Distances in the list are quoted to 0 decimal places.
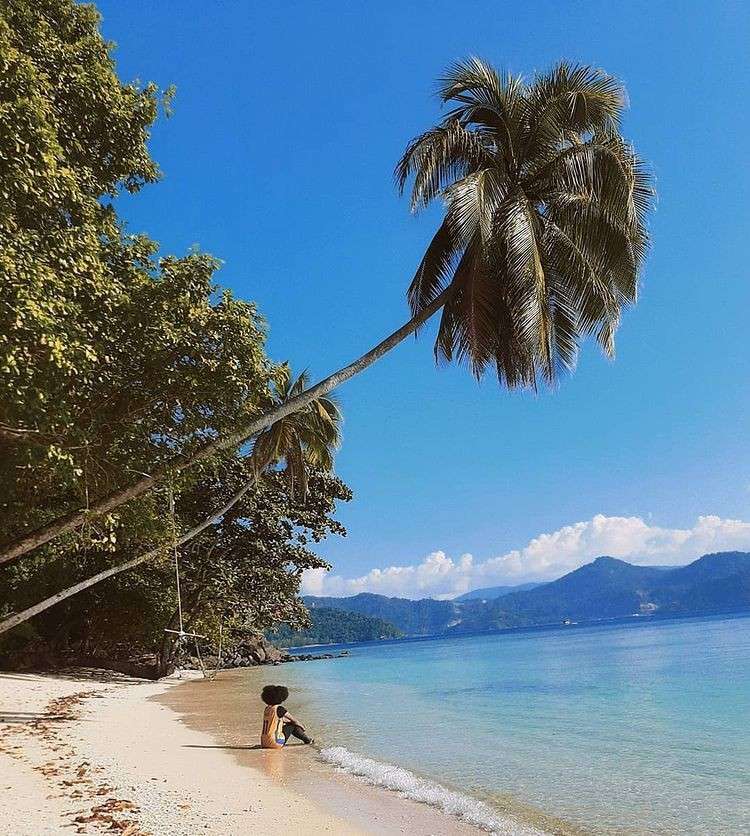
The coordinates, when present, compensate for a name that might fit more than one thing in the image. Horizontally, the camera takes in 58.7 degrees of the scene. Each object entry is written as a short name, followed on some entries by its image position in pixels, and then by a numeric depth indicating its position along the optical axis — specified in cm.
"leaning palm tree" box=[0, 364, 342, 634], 2300
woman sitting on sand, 1108
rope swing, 1474
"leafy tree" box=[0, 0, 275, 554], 722
